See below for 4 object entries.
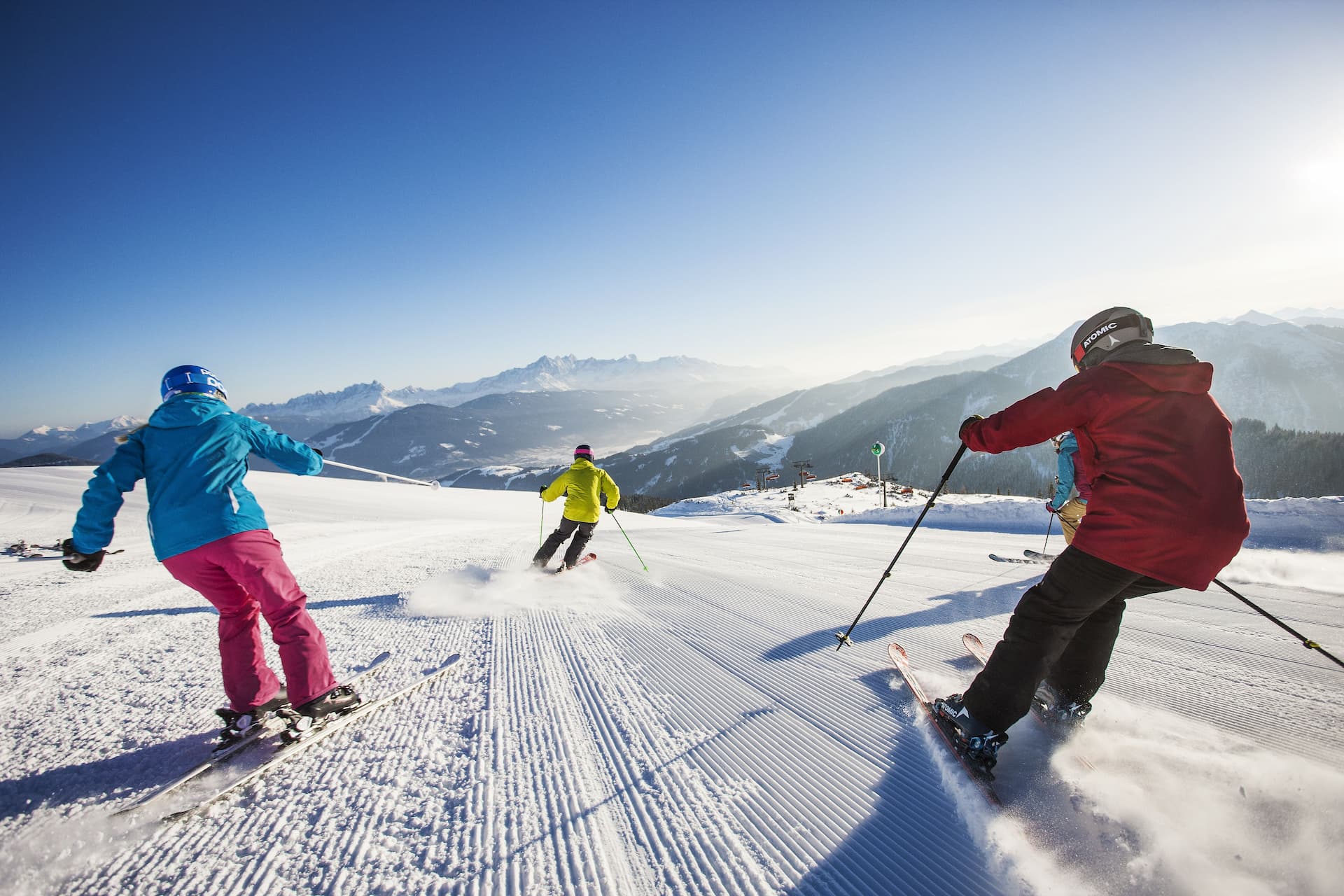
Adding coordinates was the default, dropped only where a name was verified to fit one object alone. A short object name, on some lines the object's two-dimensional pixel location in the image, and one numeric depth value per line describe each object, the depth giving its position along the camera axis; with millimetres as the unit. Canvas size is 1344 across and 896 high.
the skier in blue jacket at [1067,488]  5203
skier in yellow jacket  6195
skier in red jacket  2053
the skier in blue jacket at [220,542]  2521
